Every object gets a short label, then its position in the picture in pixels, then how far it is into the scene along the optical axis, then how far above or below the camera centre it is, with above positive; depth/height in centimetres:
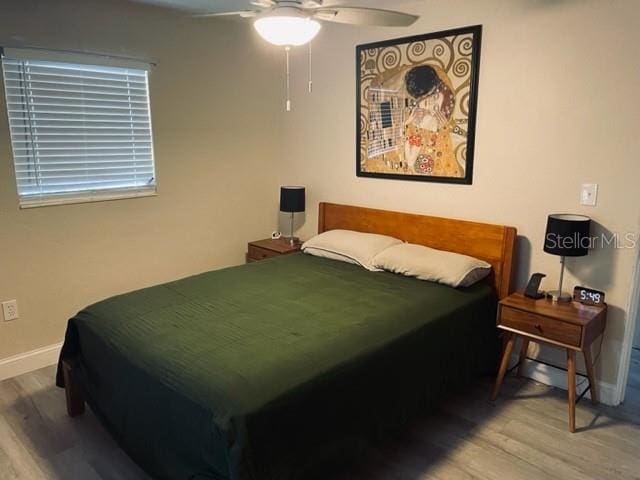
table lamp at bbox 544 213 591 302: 244 -44
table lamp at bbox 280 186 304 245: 377 -37
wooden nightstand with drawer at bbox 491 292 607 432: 234 -88
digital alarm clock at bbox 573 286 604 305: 255 -77
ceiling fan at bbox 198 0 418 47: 184 +55
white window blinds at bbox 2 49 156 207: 279 +15
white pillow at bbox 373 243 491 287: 273 -66
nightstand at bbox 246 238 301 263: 374 -75
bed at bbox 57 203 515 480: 165 -83
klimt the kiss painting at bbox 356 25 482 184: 294 +30
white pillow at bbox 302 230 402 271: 314 -63
